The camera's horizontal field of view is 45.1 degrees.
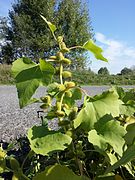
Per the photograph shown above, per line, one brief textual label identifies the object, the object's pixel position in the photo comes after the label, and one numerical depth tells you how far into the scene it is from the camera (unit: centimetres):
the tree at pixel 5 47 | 1103
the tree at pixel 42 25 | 1041
